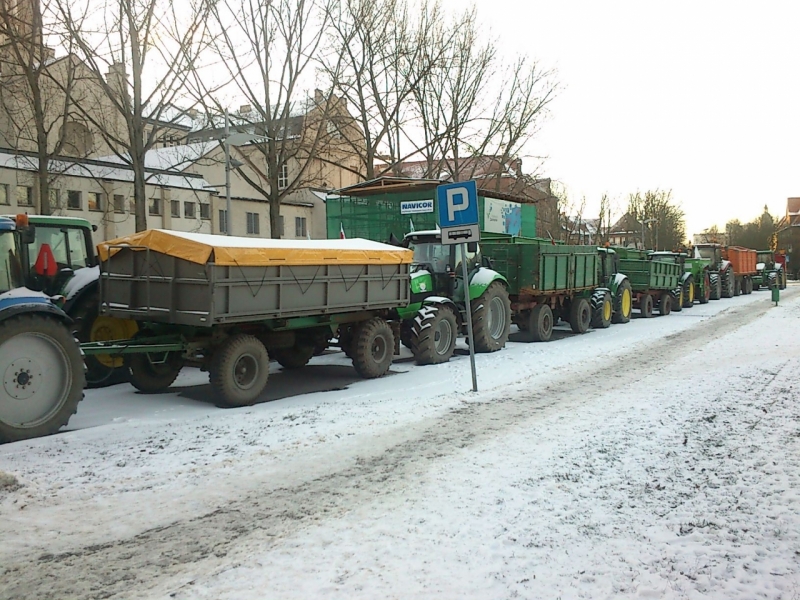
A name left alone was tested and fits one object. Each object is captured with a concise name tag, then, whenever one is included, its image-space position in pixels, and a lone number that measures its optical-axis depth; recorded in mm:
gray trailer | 8562
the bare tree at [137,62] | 14039
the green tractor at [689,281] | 26891
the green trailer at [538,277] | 15805
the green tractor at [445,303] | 12305
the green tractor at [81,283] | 9922
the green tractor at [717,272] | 32438
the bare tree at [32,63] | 13170
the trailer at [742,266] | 36500
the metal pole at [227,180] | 17062
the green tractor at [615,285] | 20875
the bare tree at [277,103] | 18281
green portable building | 20047
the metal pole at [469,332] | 9617
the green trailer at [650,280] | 23188
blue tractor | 7145
